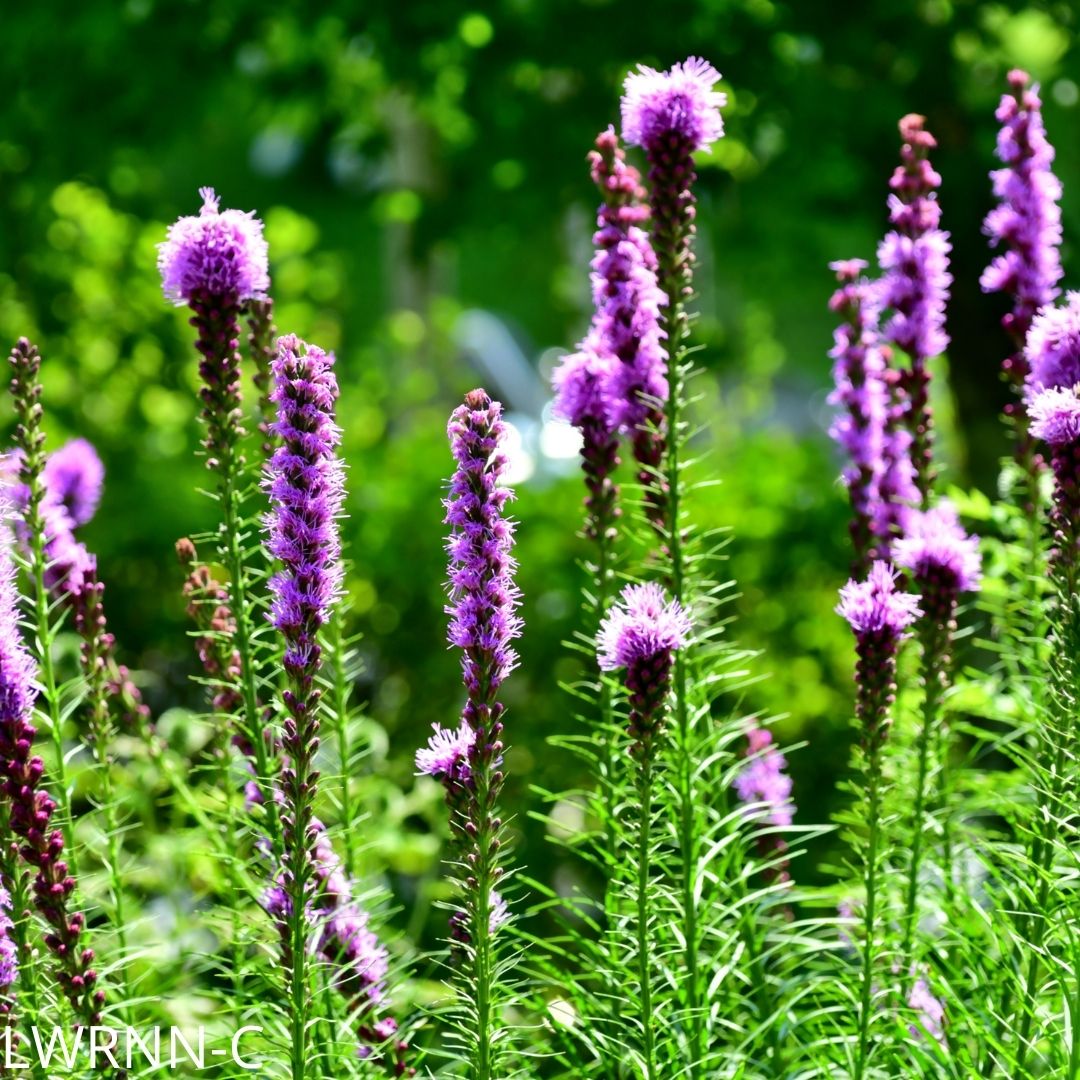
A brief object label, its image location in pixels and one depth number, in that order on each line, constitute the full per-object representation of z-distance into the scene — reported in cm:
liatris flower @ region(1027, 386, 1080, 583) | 536
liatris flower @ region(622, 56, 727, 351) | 627
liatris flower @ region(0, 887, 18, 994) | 514
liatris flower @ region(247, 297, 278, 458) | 665
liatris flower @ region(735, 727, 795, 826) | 760
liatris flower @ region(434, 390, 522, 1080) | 482
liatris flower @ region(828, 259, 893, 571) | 772
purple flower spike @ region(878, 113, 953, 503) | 773
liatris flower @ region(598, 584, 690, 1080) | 520
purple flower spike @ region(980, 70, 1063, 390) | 774
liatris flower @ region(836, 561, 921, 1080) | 574
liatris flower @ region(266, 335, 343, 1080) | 493
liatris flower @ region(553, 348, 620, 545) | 675
